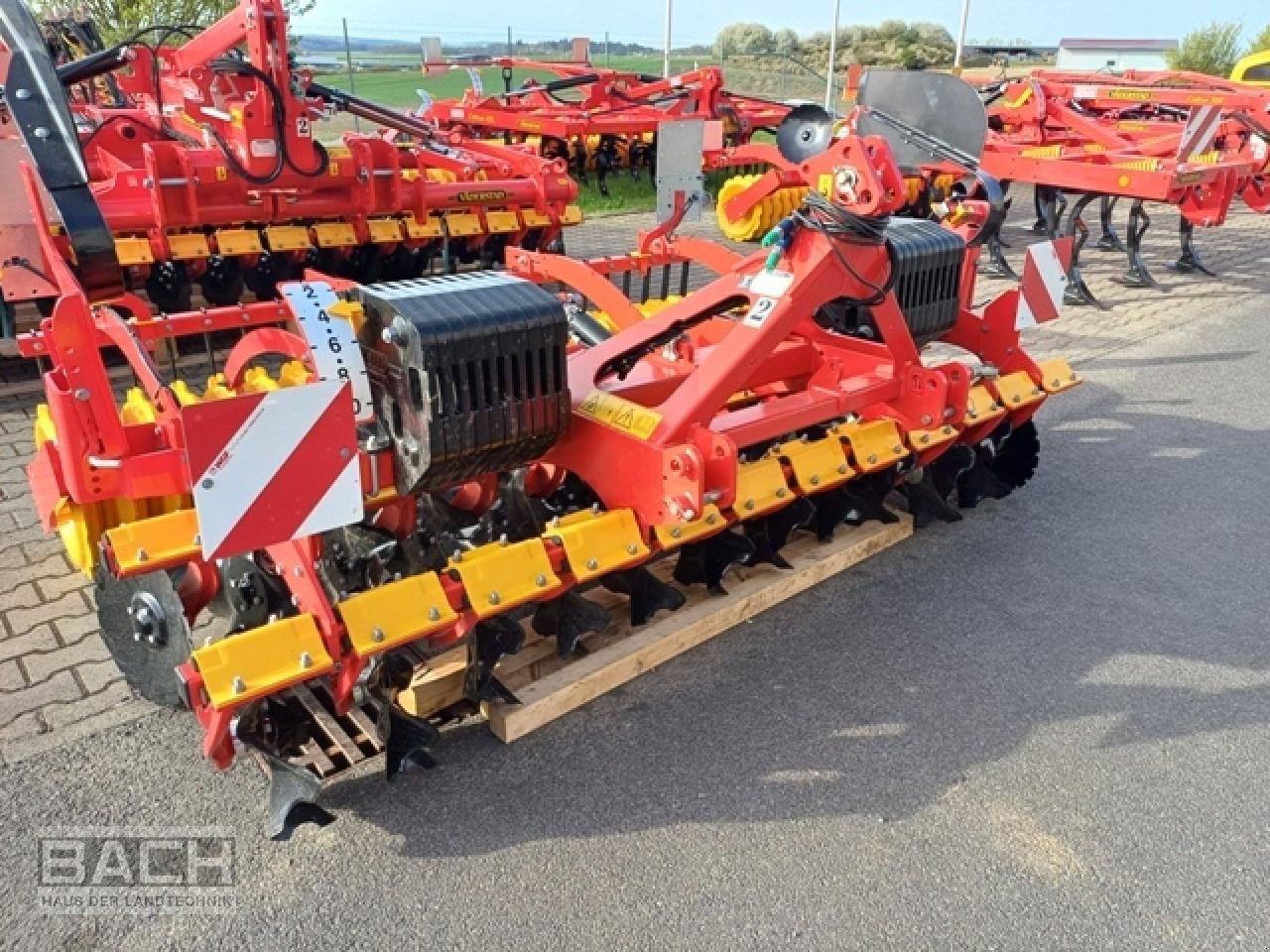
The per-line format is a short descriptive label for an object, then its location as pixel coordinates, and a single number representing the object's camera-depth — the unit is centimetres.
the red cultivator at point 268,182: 621
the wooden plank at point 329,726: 284
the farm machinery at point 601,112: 1152
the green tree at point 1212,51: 3128
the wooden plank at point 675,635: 306
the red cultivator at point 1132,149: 801
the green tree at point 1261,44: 2999
